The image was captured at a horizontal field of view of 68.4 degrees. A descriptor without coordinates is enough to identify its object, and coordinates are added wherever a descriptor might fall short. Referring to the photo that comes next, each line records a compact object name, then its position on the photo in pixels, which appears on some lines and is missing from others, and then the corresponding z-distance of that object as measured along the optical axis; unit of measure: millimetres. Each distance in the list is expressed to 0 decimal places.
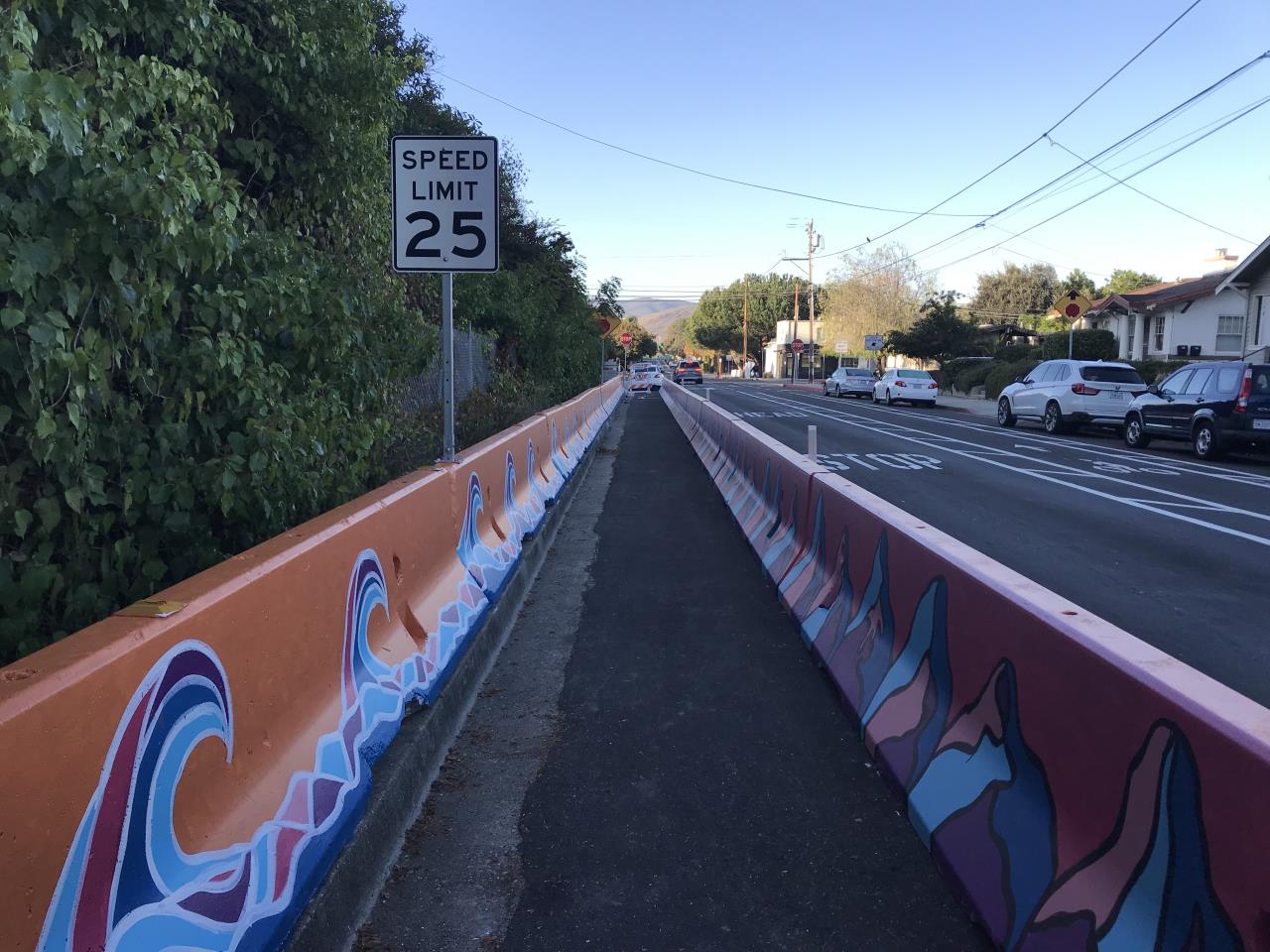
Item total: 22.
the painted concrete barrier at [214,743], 1928
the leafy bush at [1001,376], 37406
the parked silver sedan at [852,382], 43656
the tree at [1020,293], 85862
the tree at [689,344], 166800
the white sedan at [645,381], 59469
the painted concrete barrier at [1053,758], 2039
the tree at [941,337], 51312
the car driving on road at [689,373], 66312
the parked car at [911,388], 36500
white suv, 21109
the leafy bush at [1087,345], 39188
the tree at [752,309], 117750
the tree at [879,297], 74875
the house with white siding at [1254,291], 29188
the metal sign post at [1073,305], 25906
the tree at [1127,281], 85062
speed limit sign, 6516
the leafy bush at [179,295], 3164
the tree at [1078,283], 82019
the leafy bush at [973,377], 43969
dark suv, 16016
